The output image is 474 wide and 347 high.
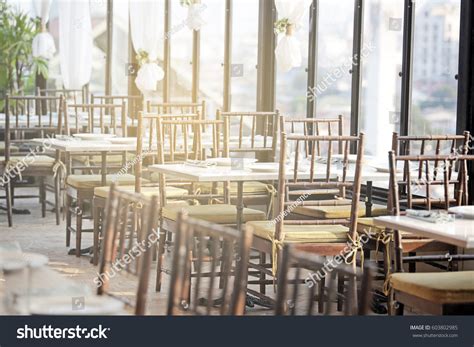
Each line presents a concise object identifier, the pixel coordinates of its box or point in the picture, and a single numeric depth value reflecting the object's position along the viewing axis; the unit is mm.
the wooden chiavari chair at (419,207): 5374
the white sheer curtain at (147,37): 10227
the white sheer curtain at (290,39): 8116
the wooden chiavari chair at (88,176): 7913
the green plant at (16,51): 11766
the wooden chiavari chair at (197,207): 6425
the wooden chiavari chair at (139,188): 6860
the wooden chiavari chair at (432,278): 4445
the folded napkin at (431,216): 4559
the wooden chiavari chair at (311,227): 5412
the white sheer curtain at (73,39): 11867
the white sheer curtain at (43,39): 11695
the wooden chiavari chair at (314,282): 2683
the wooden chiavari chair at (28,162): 8997
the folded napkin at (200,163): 6491
